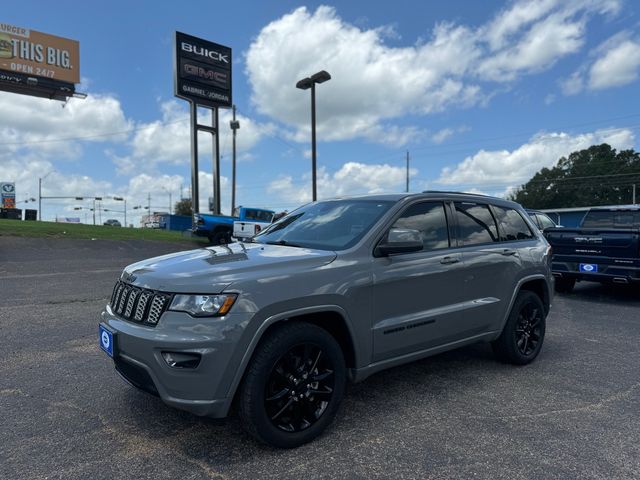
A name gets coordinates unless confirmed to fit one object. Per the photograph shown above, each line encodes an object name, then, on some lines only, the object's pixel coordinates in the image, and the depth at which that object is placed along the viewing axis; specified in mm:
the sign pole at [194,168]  24781
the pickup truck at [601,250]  8141
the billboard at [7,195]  55469
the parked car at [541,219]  12680
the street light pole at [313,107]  18984
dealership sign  25141
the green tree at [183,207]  87775
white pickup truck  18016
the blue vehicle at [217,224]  20562
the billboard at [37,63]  33719
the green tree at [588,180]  69312
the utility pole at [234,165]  33938
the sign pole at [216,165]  26281
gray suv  2830
